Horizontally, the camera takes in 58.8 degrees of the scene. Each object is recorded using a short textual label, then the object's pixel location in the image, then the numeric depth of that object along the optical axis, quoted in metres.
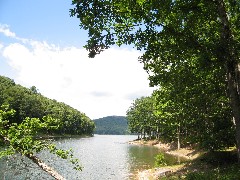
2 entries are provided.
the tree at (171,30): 9.38
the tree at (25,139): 8.29
